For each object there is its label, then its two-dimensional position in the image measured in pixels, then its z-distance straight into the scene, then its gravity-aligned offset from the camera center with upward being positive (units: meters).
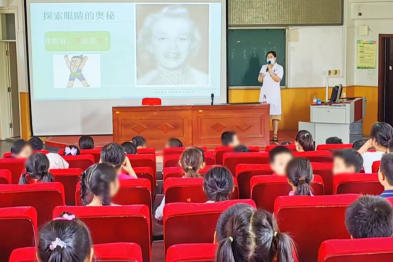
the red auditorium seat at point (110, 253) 1.73 -0.53
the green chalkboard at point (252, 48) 10.23 +0.67
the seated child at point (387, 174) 2.74 -0.45
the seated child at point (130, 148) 4.91 -0.54
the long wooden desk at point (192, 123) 8.09 -0.55
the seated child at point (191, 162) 3.42 -0.47
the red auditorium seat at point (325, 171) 3.68 -0.58
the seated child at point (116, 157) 3.56 -0.45
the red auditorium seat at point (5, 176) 3.58 -0.58
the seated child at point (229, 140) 5.53 -0.55
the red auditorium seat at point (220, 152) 5.01 -0.60
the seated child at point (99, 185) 2.74 -0.49
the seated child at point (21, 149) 4.59 -0.51
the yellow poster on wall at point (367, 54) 10.29 +0.54
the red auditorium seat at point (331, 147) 4.91 -0.56
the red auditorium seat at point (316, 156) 4.24 -0.54
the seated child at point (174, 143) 5.71 -0.59
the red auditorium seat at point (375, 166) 3.74 -0.56
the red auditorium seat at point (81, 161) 4.48 -0.60
